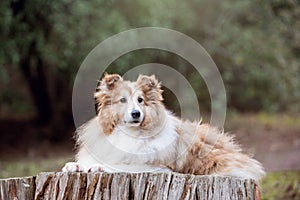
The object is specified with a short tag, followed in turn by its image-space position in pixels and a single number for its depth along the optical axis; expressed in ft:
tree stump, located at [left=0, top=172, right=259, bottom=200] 22.07
